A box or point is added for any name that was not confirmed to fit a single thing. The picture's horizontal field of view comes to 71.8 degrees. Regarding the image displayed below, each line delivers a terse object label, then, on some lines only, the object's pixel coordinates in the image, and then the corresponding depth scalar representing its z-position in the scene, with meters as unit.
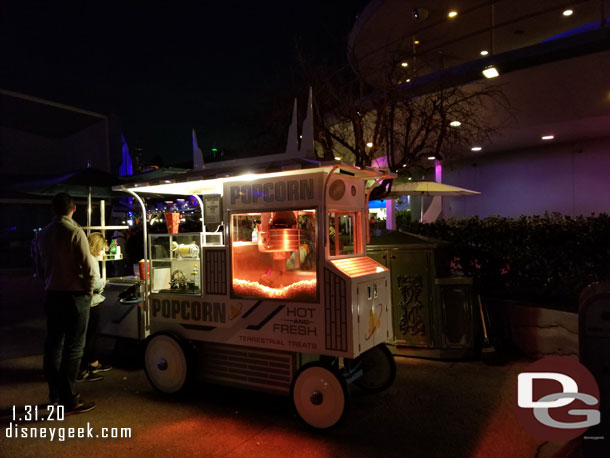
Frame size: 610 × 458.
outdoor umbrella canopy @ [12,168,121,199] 7.01
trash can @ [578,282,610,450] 2.94
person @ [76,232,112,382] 5.53
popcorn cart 4.06
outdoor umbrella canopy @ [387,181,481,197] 9.57
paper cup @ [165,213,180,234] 5.99
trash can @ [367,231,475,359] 5.90
